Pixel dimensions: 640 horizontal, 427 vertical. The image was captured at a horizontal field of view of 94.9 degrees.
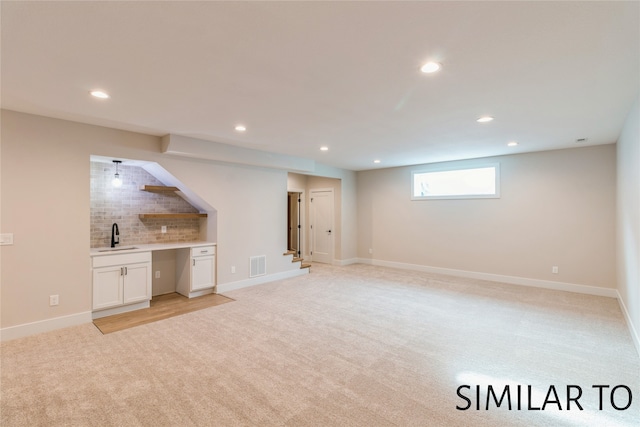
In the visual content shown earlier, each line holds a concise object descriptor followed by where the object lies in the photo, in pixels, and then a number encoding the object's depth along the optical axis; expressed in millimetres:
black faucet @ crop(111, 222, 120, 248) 4527
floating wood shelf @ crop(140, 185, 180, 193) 4820
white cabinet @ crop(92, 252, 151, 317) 3936
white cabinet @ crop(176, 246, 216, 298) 4914
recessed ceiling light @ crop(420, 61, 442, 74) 2205
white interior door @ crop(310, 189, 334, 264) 8117
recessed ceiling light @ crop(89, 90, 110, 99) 2744
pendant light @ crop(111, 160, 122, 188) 4617
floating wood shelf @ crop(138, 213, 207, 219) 4828
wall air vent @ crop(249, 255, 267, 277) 5723
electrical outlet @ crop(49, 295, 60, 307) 3562
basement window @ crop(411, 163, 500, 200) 6086
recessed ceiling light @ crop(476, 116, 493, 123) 3486
